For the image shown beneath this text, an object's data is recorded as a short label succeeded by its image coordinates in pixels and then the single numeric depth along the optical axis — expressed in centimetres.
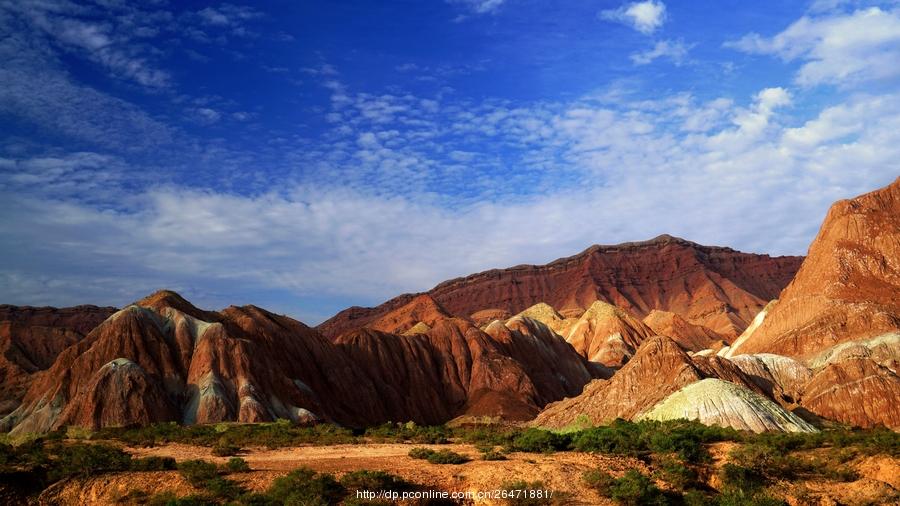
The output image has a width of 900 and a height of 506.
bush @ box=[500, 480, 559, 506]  1823
